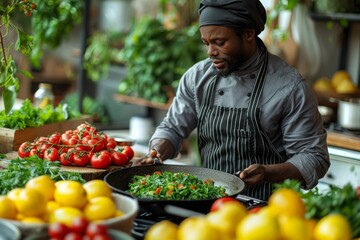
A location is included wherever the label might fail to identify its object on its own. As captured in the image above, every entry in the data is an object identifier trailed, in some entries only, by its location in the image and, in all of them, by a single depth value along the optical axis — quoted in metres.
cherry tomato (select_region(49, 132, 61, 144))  3.09
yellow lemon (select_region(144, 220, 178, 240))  1.72
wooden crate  3.26
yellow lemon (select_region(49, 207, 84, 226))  1.81
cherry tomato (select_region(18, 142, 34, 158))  3.04
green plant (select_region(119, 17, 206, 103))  6.03
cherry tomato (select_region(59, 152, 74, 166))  2.97
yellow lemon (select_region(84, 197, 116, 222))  1.88
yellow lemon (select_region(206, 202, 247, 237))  1.70
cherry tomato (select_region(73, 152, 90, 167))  2.97
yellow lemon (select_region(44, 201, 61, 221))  1.90
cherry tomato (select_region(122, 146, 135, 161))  3.10
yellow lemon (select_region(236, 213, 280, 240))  1.60
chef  2.91
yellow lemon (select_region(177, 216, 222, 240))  1.62
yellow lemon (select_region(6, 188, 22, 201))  1.94
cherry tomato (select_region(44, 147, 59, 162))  2.97
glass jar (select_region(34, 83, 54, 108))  4.37
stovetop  2.14
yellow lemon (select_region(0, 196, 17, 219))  1.86
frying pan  2.21
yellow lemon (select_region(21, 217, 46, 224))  1.83
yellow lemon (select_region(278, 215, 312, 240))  1.65
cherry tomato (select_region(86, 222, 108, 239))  1.65
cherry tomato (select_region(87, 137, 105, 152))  3.07
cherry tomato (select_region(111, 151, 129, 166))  3.03
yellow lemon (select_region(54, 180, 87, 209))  1.93
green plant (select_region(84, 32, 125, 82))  6.93
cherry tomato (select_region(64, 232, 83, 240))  1.63
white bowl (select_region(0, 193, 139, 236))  1.77
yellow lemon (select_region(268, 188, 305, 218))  1.83
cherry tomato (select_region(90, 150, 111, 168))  2.95
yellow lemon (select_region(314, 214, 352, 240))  1.69
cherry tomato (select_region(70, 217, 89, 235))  1.67
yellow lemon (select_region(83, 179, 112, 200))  2.02
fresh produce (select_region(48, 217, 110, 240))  1.65
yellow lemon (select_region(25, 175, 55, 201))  1.99
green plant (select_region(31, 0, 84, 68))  4.57
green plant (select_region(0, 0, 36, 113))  2.84
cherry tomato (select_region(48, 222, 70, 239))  1.66
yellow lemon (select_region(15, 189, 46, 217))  1.85
